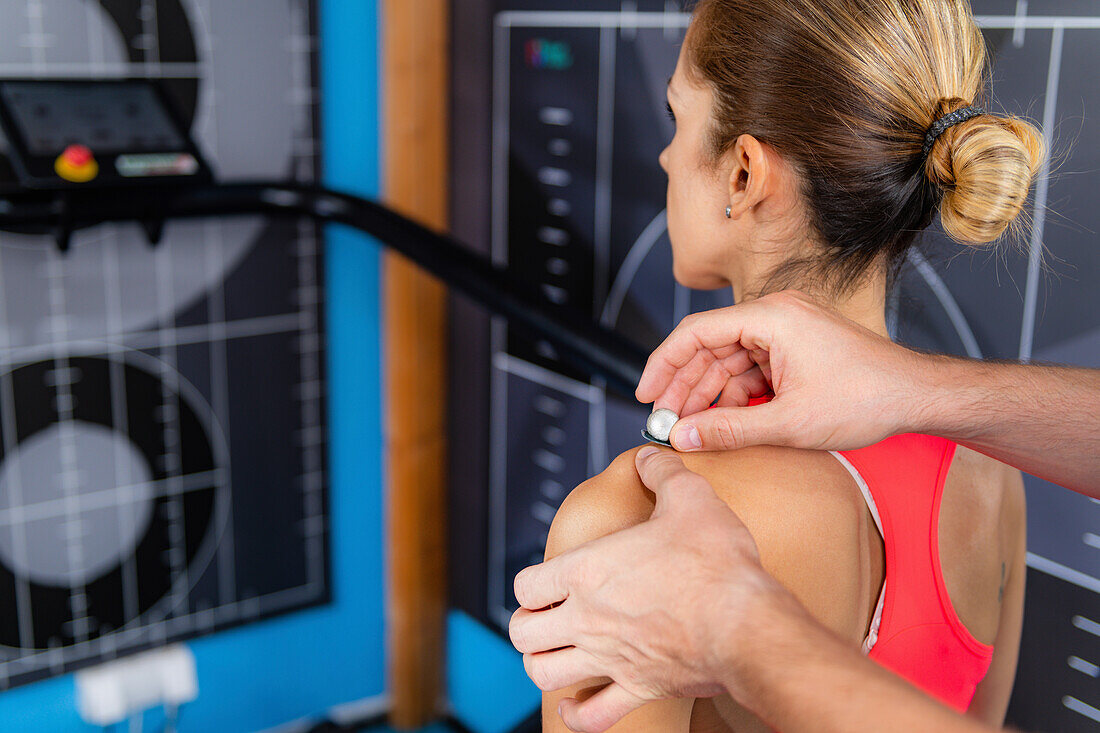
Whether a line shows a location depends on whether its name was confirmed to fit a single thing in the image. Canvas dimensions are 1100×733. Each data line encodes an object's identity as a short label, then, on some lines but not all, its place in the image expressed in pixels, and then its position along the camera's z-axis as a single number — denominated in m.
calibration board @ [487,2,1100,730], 1.19
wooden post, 2.13
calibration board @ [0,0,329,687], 1.86
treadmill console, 1.68
